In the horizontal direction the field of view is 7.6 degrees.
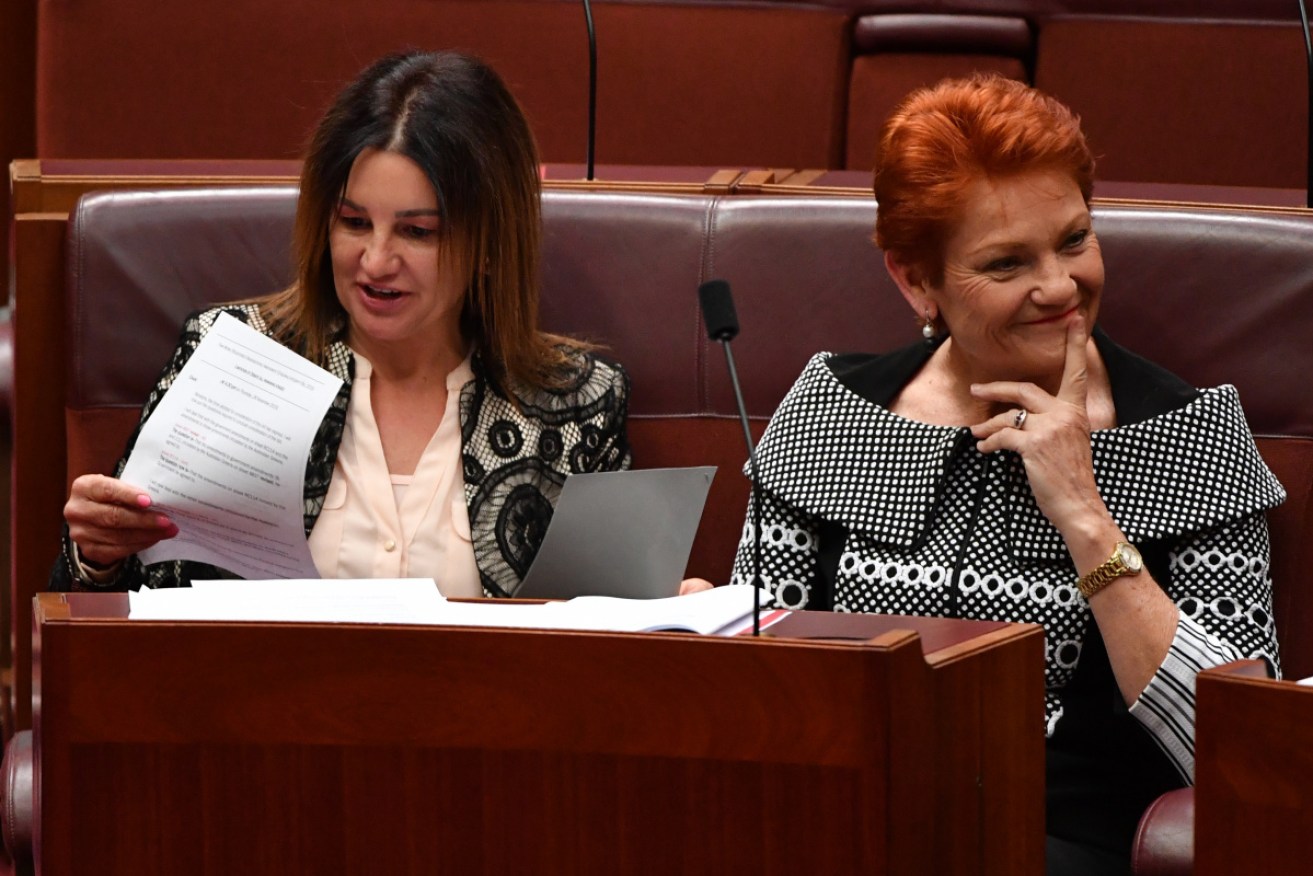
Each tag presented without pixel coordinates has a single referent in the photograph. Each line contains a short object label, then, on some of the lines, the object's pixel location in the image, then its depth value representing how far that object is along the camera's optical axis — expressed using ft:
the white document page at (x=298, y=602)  24.58
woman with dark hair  26.51
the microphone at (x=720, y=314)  24.57
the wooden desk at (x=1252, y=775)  24.13
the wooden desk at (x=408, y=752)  24.29
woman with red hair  25.75
